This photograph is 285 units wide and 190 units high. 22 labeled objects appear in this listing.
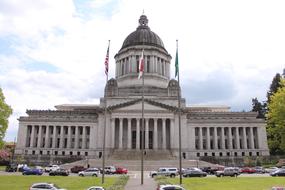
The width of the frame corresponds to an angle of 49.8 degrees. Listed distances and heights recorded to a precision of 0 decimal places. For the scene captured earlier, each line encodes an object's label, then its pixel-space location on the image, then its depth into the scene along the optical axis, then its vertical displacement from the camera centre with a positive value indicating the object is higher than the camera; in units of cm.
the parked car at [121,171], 5758 -247
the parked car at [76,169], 6006 -229
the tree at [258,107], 11037 +1866
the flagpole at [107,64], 4519 +1354
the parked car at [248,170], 5745 -210
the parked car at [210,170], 5761 -218
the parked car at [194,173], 4859 -237
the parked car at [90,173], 5059 -254
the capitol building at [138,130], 8875 +833
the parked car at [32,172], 5184 -254
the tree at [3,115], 5631 +748
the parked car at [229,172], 4897 -213
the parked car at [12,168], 5992 -225
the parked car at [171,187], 2472 -229
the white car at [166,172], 4956 -223
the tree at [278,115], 5869 +847
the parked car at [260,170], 5692 -202
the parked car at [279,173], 4725 -207
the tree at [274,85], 9662 +2306
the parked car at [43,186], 2772 -261
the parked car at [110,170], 5712 -230
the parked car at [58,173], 5156 -265
